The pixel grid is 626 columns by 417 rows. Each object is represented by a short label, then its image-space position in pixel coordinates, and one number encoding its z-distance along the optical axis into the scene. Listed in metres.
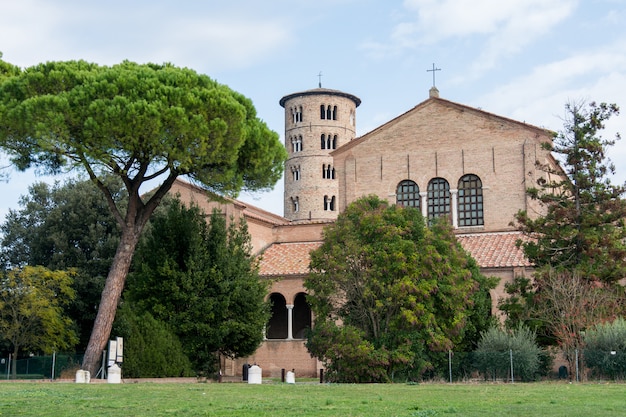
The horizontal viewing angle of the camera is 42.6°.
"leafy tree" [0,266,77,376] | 35.22
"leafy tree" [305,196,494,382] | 25.56
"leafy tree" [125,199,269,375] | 29.69
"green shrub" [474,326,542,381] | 25.59
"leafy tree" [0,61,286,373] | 25.92
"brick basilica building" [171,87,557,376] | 38.88
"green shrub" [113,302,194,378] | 26.53
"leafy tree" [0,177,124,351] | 37.97
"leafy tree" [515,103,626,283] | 27.83
